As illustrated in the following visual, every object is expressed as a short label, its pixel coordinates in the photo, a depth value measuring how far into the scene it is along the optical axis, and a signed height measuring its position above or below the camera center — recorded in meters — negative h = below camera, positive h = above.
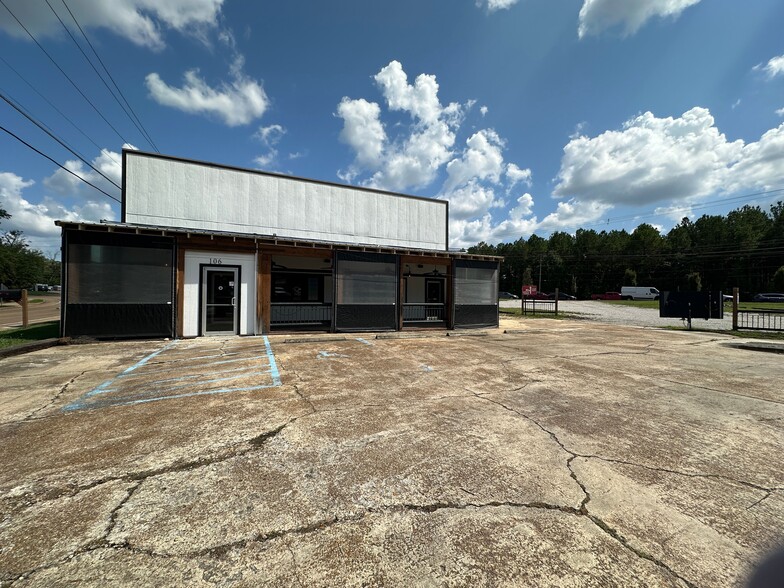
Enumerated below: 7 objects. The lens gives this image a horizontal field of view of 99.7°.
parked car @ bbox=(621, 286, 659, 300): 51.81 +0.66
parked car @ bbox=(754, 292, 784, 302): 45.06 +0.32
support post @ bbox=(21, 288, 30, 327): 13.01 -1.06
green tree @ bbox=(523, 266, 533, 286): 70.69 +3.70
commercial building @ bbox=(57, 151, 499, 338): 9.63 +1.05
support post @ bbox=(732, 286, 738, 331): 14.73 -0.69
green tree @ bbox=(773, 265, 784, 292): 42.22 +2.53
